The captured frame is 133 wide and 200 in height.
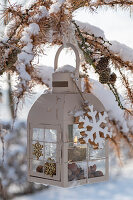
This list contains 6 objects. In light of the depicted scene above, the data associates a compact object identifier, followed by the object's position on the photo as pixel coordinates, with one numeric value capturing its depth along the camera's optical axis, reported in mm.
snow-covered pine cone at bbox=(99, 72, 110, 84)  1104
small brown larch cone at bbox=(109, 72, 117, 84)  1117
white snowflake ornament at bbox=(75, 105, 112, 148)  1030
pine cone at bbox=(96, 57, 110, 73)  1106
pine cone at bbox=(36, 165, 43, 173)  1066
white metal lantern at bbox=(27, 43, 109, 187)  1015
